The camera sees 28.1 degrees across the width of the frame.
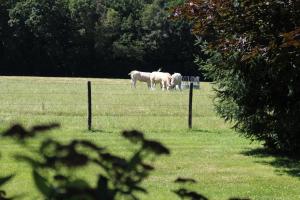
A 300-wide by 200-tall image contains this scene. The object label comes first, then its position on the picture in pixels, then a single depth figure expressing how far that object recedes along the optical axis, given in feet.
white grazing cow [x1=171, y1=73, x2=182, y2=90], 143.13
